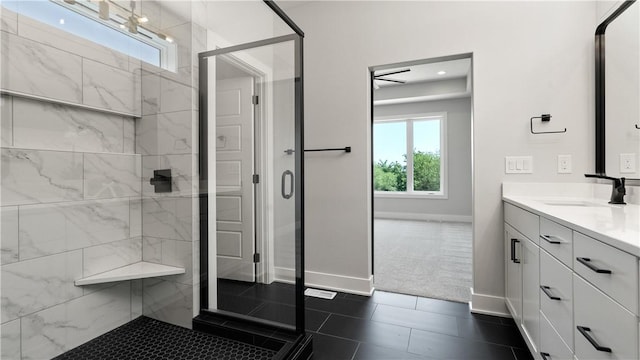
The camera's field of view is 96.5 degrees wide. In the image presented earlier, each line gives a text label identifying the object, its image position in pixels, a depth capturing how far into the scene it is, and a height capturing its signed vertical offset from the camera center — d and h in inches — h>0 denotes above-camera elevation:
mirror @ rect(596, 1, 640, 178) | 63.1 +20.4
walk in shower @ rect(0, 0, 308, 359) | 64.2 +2.6
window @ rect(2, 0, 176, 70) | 57.6 +35.2
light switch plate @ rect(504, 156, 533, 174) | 82.0 +4.2
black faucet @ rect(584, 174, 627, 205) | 64.0 -2.7
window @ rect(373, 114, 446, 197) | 246.4 +21.4
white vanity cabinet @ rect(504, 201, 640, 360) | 29.7 -15.7
